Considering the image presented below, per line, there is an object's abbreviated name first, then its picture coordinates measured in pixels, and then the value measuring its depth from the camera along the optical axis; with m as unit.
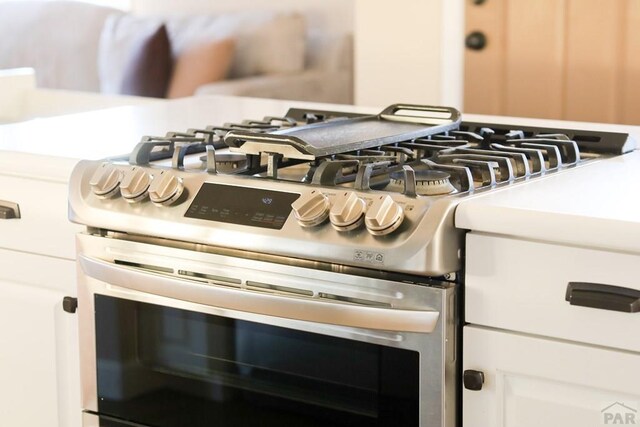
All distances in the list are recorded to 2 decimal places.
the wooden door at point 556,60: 3.26
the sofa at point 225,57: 4.47
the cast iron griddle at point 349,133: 1.39
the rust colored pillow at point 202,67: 4.51
